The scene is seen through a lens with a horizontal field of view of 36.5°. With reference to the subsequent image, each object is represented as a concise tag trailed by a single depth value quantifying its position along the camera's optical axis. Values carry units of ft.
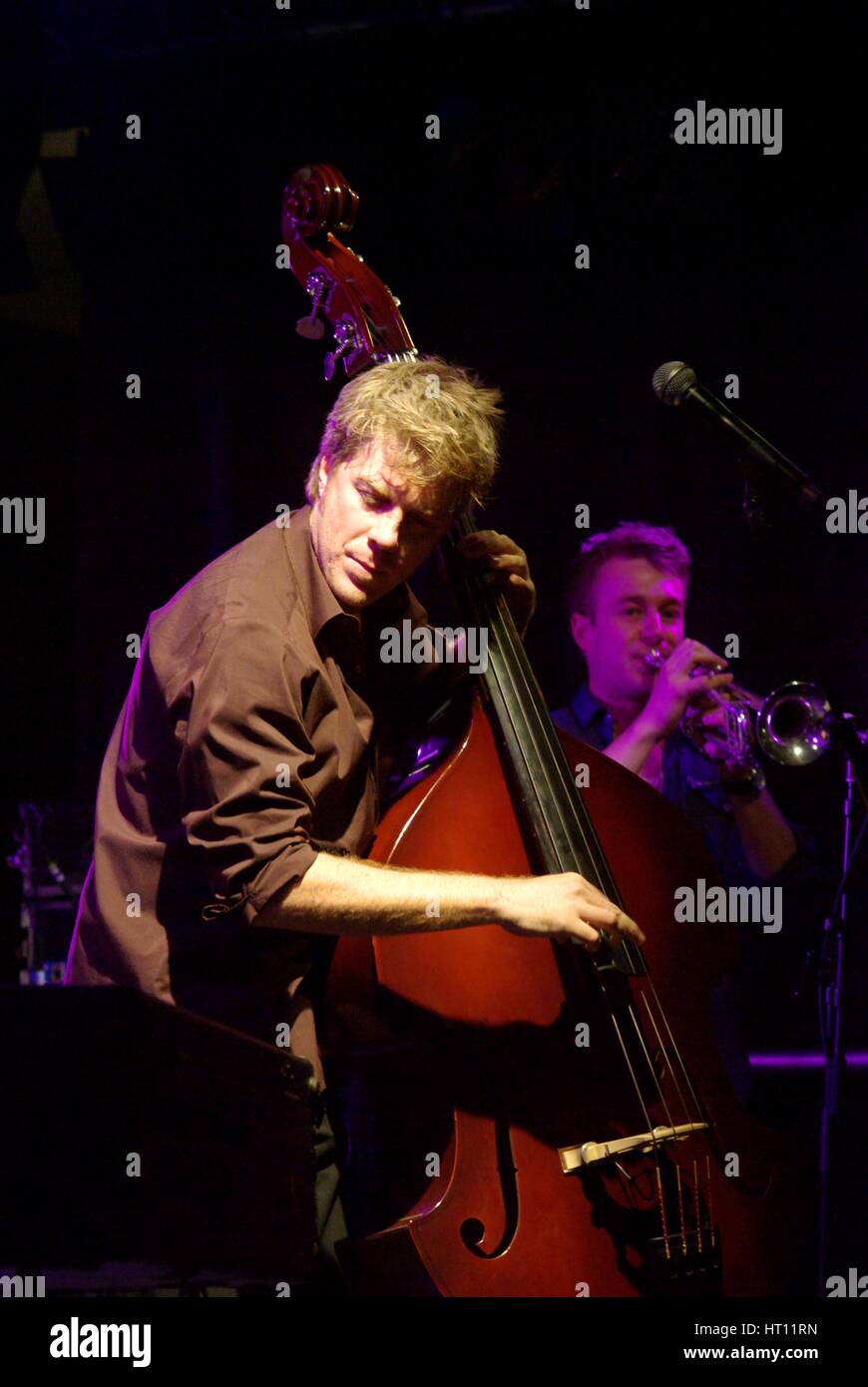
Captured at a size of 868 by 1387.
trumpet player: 12.01
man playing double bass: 6.86
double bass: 6.73
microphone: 9.09
